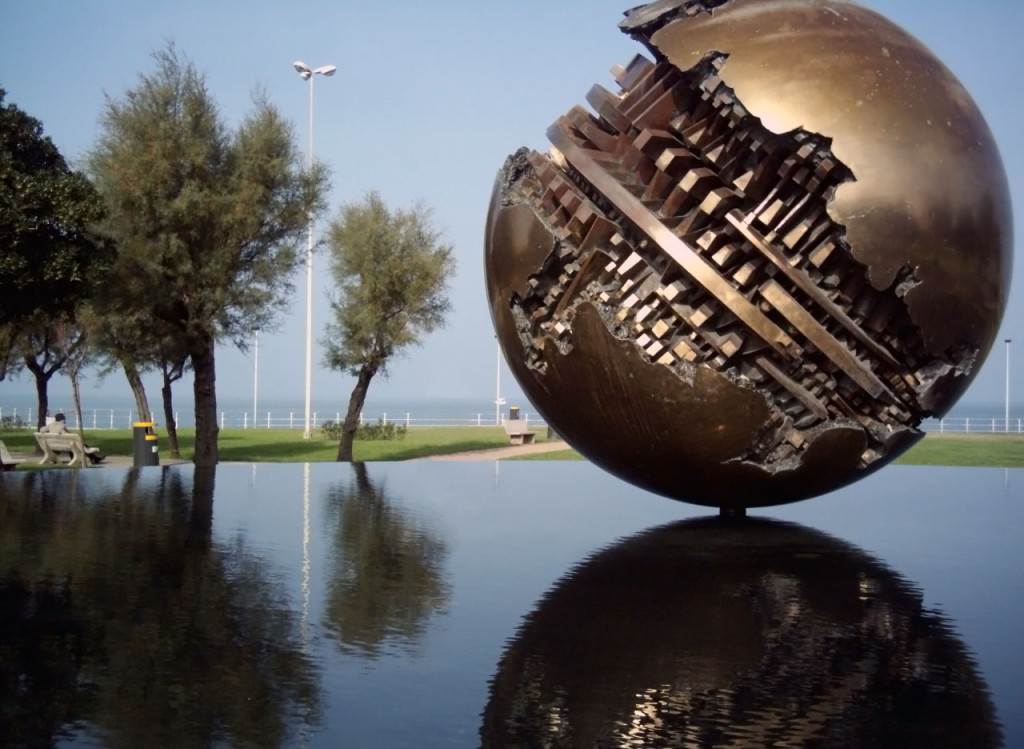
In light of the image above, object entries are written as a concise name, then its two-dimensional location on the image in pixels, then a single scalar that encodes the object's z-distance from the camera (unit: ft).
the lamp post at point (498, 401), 172.00
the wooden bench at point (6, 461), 65.05
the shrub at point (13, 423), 156.87
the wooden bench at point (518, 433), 109.60
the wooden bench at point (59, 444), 71.41
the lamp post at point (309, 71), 116.37
